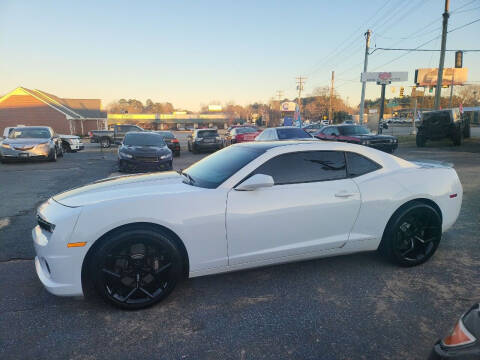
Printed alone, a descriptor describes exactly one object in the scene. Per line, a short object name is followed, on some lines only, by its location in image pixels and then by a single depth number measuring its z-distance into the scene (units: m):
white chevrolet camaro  2.54
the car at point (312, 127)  36.61
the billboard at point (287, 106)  57.09
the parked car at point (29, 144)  12.26
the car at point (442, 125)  16.83
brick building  40.41
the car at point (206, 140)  18.25
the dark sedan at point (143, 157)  10.53
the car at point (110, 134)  20.68
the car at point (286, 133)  13.21
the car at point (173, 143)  16.91
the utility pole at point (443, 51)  19.34
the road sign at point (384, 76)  30.64
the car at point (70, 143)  18.70
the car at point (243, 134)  17.60
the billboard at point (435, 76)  65.96
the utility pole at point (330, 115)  58.82
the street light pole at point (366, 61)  30.83
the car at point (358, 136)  13.44
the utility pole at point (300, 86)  60.44
